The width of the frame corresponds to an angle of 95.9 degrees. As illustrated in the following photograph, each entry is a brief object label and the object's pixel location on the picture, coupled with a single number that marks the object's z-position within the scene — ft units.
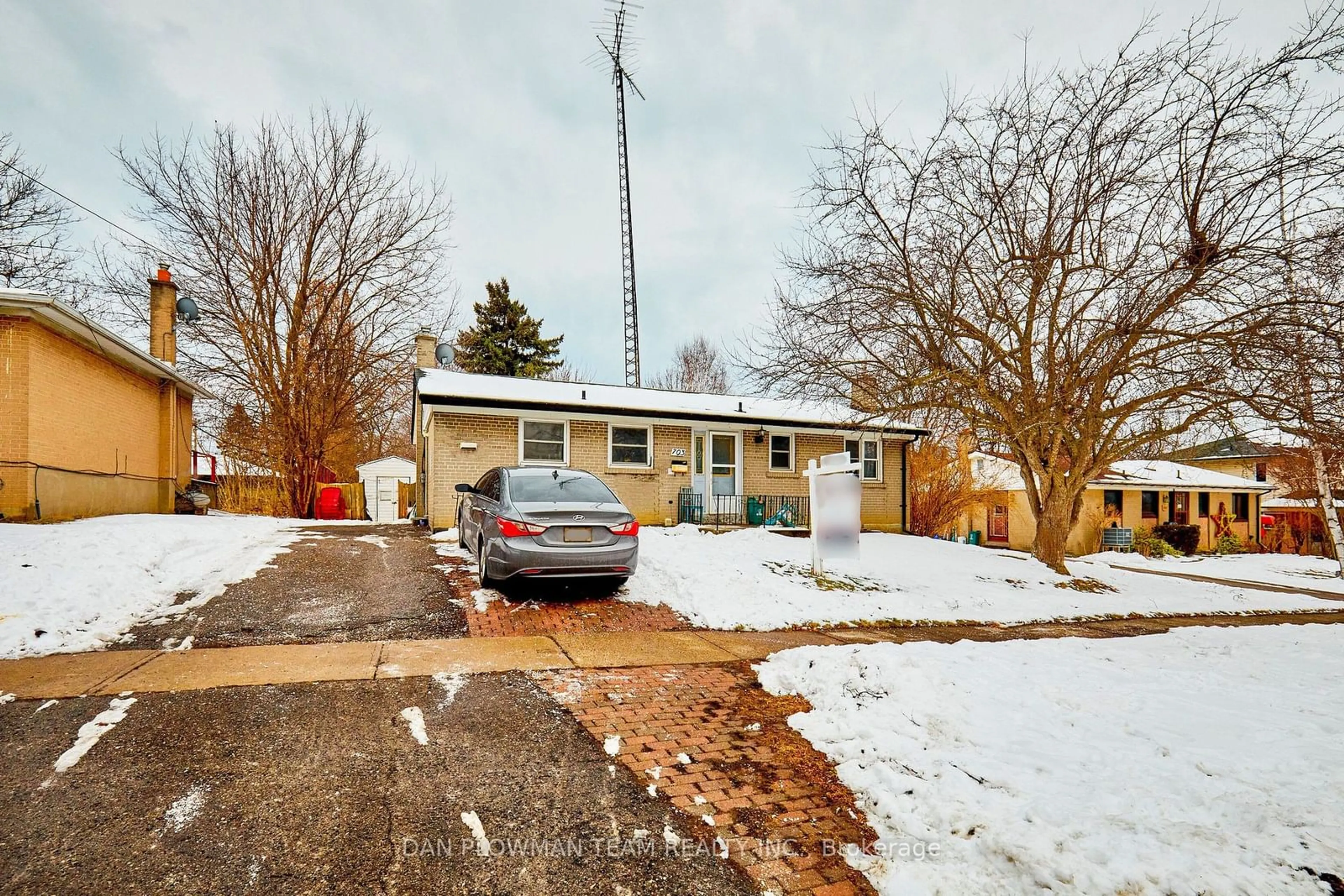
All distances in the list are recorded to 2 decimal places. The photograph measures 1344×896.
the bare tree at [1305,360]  28.12
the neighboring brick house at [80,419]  31.50
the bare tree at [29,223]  55.62
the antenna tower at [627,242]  104.94
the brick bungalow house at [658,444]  46.91
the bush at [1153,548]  81.56
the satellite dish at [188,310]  53.11
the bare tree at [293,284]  59.06
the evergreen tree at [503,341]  119.14
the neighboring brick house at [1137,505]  91.25
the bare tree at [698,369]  134.00
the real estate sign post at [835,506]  29.45
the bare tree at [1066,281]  30.35
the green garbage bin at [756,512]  53.72
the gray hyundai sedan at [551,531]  23.32
